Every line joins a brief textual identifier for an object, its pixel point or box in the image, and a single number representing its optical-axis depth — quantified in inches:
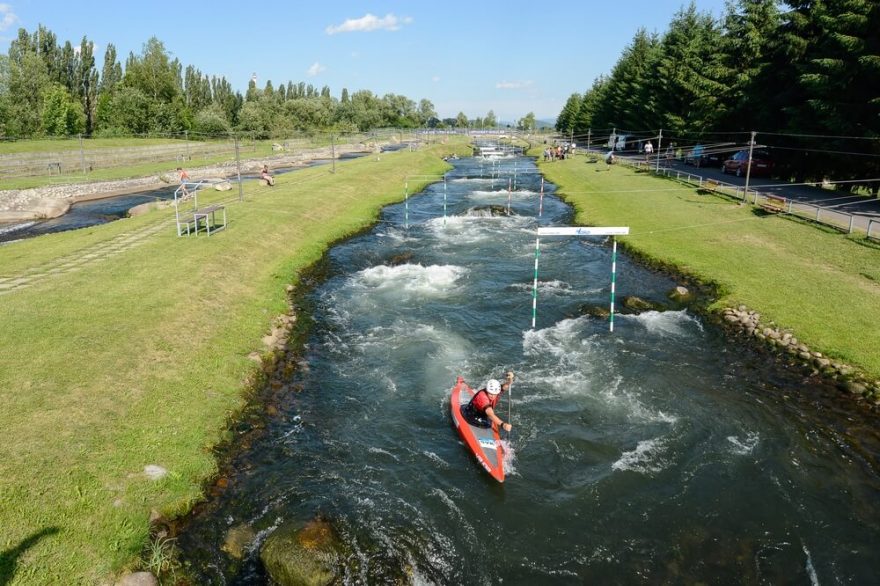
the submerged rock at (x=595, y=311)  921.6
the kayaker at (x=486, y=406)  558.8
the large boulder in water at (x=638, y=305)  945.5
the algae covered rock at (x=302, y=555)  398.3
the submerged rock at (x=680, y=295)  979.3
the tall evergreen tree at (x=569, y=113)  5620.1
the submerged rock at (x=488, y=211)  1843.0
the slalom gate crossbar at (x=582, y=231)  809.5
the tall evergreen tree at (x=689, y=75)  2321.6
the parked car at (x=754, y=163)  1921.8
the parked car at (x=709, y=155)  2360.9
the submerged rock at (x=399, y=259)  1245.3
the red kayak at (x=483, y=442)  523.8
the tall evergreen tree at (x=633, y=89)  3164.4
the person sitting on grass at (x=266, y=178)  1974.3
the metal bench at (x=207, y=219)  1141.2
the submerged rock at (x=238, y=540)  433.4
